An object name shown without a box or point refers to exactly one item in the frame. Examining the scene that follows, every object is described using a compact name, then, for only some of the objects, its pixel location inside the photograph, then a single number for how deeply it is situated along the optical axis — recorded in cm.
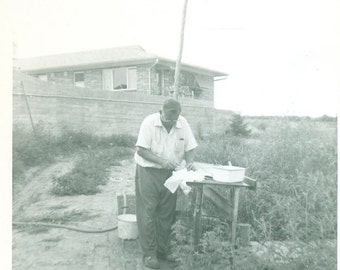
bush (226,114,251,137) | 1694
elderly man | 410
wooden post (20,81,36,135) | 1055
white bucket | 470
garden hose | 511
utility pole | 1016
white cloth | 384
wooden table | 373
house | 1870
